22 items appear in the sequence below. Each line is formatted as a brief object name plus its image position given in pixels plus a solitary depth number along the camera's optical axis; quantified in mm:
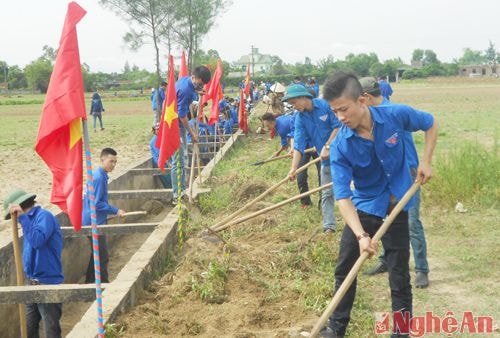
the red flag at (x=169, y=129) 6277
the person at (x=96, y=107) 20469
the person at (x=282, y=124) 9602
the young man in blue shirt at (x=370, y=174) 3301
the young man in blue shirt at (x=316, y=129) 6168
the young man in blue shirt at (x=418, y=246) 4750
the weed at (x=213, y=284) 4609
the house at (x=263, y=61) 144175
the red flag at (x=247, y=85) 19562
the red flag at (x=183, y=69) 7990
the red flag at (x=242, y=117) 17125
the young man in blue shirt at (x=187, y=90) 7445
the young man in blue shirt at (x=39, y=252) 4746
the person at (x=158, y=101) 15930
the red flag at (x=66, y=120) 3514
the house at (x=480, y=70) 107081
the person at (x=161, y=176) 10219
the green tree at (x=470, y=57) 171250
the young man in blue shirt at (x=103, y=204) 6191
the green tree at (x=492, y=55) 130875
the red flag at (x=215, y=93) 10683
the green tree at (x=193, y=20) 29406
